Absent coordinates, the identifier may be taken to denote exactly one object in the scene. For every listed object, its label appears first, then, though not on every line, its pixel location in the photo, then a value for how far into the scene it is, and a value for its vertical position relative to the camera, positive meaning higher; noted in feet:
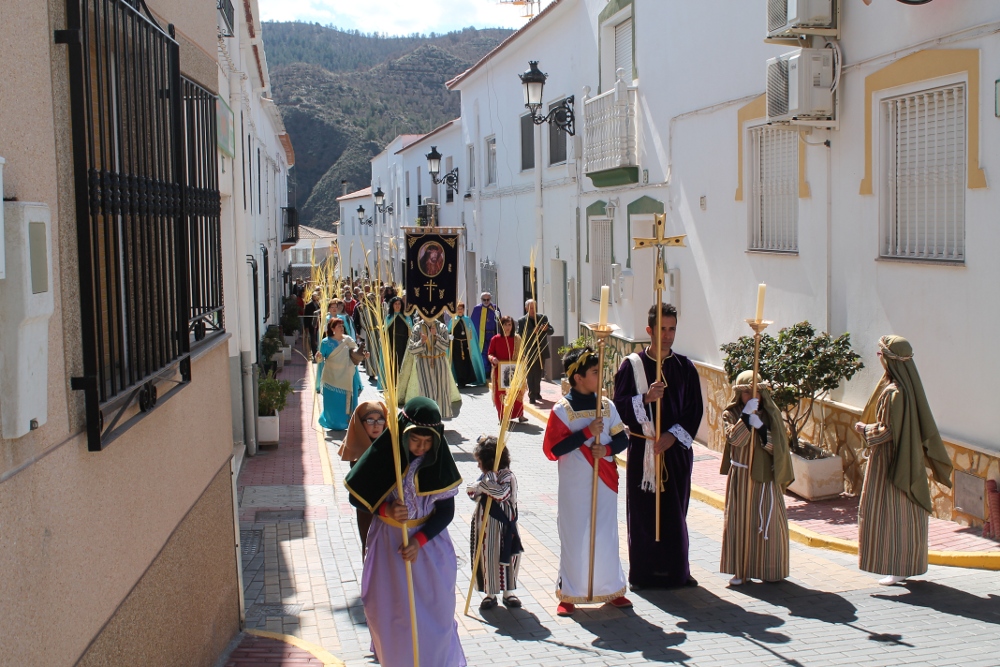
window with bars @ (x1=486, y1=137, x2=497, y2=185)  82.58 +9.19
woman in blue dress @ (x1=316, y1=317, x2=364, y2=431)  44.21 -4.39
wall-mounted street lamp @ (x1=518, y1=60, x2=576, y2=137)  54.70 +9.35
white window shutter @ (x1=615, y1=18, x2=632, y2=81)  51.11 +11.42
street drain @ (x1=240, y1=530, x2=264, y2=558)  27.27 -7.24
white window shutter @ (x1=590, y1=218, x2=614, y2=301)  55.42 +0.91
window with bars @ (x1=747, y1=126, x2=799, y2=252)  35.70 +2.81
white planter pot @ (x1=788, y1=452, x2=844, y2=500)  31.40 -6.46
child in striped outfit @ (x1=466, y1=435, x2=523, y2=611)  22.36 -5.78
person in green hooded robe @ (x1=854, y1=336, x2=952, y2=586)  22.45 -4.45
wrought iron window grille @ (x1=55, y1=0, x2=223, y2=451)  11.79 +0.95
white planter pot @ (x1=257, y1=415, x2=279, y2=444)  41.88 -6.26
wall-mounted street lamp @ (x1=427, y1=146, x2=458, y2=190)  87.15 +9.19
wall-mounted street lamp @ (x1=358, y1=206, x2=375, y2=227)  132.82 +7.83
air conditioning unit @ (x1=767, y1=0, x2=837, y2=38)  30.50 +7.54
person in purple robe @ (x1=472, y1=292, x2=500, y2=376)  61.36 -2.97
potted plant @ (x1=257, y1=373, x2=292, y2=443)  41.96 -5.39
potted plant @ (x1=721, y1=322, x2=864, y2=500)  30.58 -3.22
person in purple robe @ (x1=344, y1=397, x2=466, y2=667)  17.63 -4.61
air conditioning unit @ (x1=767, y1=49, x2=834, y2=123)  31.07 +5.59
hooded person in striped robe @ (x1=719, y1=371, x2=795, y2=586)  23.44 -5.23
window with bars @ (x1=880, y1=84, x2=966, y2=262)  27.25 +2.50
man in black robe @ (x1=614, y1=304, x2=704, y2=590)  23.80 -4.35
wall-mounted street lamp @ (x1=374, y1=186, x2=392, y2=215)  127.46 +8.93
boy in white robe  22.30 -4.86
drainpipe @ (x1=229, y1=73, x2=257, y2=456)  38.65 -1.63
